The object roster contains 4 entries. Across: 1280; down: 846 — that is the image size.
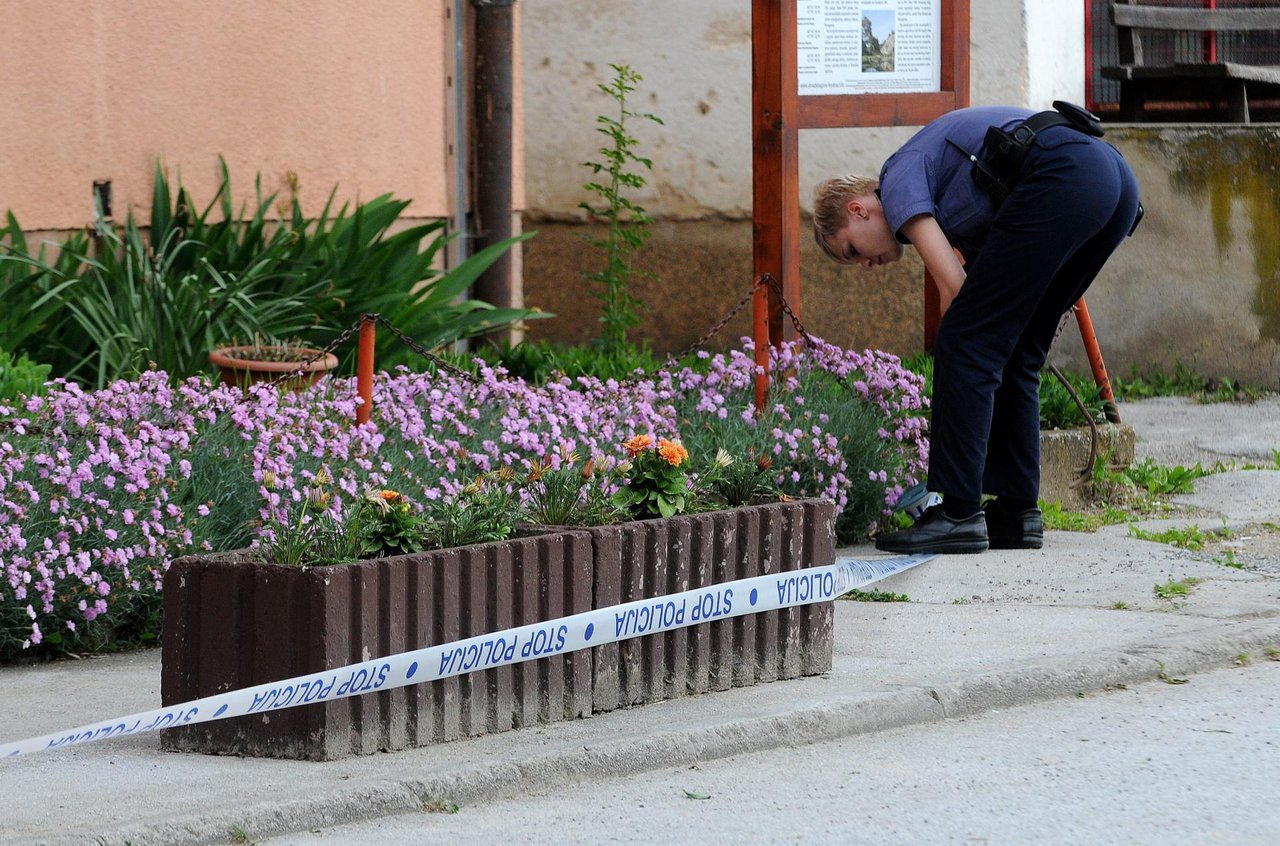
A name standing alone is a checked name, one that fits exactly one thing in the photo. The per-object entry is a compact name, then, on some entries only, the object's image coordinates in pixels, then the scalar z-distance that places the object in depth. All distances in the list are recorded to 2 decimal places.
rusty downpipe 18.39
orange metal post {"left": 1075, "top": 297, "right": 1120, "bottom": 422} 14.42
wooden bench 21.31
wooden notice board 13.24
